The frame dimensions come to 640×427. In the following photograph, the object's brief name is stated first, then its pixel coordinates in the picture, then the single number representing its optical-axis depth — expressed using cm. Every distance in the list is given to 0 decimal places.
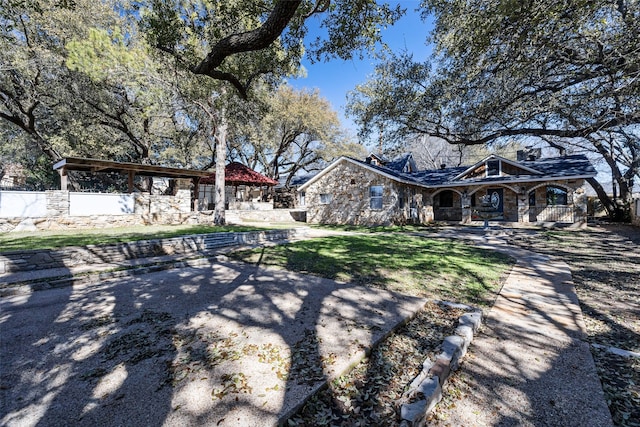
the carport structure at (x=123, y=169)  1214
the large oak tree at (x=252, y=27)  631
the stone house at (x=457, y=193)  1714
